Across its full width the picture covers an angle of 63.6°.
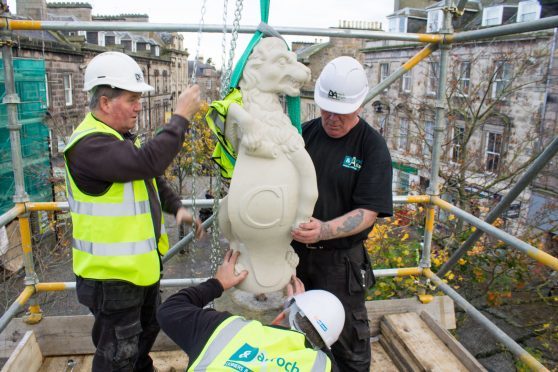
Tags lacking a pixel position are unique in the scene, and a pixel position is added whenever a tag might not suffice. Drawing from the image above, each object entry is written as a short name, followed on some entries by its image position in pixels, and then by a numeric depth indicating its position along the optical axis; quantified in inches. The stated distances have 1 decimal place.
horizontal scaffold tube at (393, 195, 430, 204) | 125.0
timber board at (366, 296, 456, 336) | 131.5
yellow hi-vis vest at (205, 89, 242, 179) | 82.4
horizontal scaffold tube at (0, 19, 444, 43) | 100.5
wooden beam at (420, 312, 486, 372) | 109.7
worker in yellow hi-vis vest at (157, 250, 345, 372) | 59.5
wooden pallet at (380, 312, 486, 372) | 112.3
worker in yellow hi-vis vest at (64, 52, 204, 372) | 75.5
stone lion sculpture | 83.0
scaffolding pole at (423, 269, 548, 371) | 92.4
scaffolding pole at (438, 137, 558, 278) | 88.5
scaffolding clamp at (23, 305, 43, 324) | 114.5
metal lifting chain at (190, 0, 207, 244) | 82.2
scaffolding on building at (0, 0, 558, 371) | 95.4
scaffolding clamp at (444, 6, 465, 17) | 119.5
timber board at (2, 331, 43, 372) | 100.2
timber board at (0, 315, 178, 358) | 114.4
